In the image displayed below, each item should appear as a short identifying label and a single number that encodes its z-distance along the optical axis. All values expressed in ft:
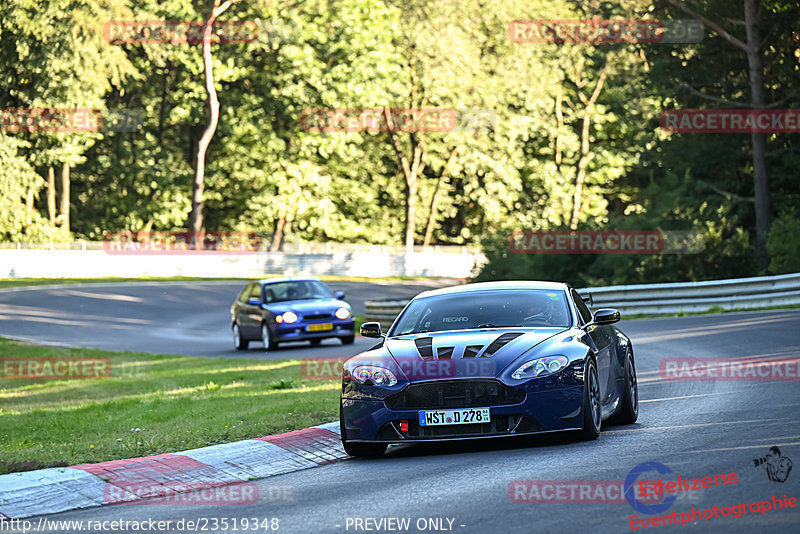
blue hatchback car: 165.27
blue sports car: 59.11
